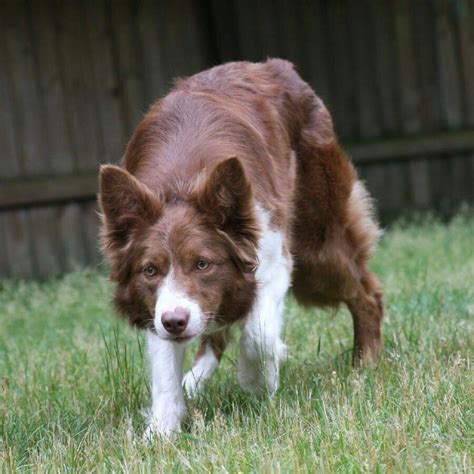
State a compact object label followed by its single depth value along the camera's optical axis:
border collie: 9.84
